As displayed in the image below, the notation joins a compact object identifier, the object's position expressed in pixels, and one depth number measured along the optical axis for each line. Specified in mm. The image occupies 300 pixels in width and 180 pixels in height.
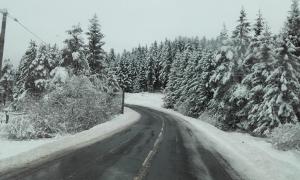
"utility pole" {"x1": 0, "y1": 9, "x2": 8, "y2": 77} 15797
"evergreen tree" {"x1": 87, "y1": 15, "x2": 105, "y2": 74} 38031
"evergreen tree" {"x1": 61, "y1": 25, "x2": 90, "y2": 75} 33562
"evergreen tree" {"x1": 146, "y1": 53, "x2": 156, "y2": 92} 106500
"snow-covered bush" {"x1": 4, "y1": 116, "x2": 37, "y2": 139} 15609
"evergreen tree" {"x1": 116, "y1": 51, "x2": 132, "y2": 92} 98375
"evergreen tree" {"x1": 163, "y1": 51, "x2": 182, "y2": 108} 60509
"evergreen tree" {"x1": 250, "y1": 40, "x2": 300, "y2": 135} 19891
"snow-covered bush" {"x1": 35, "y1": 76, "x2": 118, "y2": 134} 18250
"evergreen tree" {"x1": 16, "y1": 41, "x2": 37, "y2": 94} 52372
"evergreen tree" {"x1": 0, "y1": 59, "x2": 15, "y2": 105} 63569
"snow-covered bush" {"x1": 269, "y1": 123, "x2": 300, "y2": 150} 14422
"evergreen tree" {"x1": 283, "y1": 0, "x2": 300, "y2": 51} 24531
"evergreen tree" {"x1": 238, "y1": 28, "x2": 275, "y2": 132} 23172
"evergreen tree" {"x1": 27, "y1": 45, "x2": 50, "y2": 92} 45812
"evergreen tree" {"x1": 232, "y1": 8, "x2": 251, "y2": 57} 32312
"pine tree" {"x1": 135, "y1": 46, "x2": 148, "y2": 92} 109562
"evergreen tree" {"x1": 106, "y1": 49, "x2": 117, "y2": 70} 123175
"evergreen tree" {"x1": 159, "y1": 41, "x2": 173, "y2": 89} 98225
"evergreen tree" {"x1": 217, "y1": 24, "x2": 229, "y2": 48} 37781
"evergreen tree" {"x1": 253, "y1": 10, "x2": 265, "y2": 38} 30772
